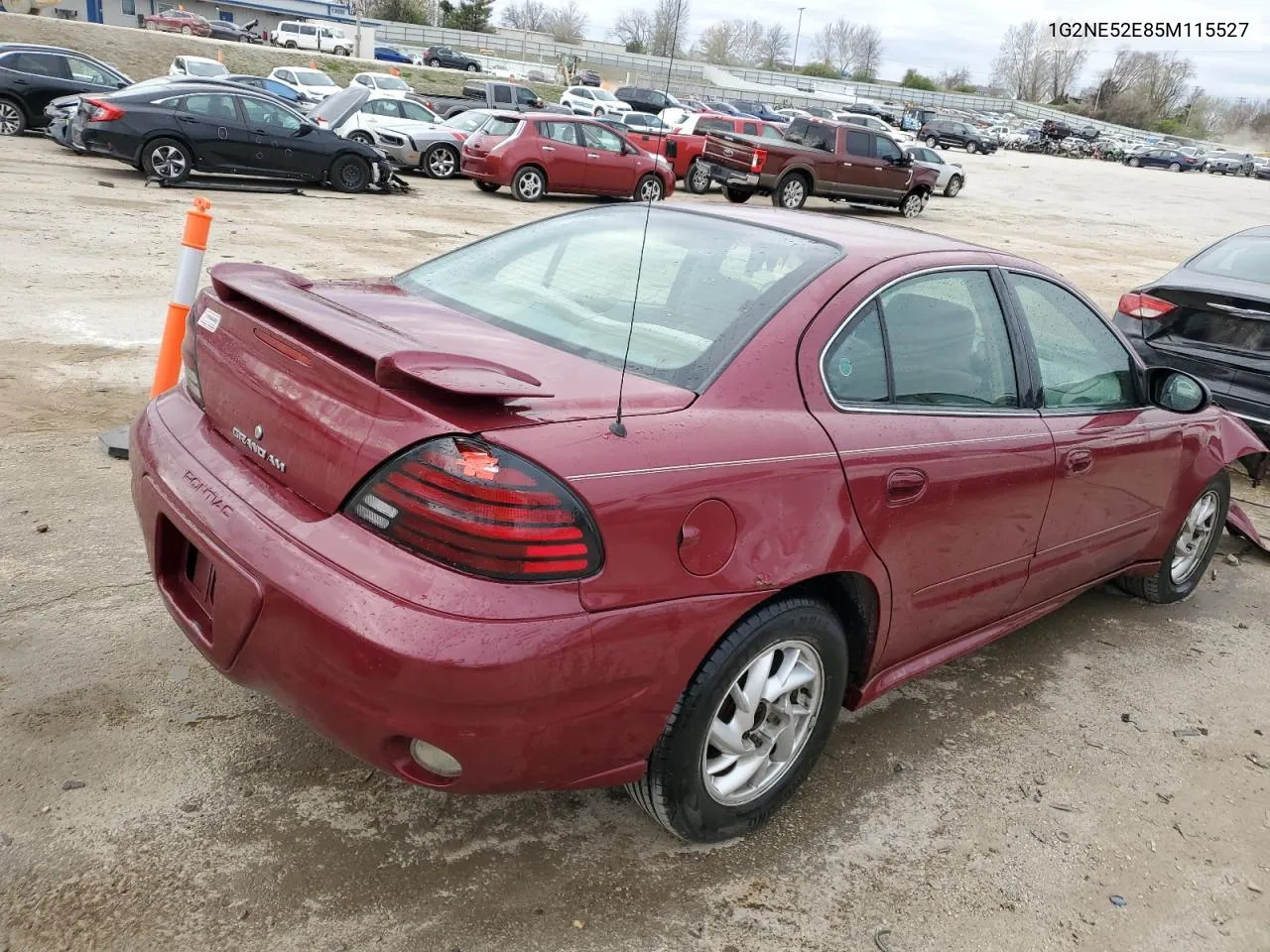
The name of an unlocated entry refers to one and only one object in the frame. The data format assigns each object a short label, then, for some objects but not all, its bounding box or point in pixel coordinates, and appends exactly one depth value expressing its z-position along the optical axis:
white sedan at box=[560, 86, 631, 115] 35.59
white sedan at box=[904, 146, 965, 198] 27.97
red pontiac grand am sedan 2.11
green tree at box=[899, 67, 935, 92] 109.74
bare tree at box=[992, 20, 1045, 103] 115.62
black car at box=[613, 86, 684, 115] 39.88
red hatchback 17.86
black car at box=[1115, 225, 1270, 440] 5.97
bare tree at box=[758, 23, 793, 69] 121.44
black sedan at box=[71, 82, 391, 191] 14.11
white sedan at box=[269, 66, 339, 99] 29.25
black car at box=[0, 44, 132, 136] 18.09
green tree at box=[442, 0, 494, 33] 85.19
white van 55.03
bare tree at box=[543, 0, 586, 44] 113.00
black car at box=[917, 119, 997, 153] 55.06
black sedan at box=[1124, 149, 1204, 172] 62.16
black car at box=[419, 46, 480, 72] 56.56
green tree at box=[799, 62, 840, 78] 111.23
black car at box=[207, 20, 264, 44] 59.28
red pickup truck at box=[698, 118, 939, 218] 20.30
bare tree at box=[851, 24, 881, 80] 128.45
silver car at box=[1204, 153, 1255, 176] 63.38
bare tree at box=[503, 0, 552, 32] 119.00
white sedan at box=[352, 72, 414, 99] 27.44
